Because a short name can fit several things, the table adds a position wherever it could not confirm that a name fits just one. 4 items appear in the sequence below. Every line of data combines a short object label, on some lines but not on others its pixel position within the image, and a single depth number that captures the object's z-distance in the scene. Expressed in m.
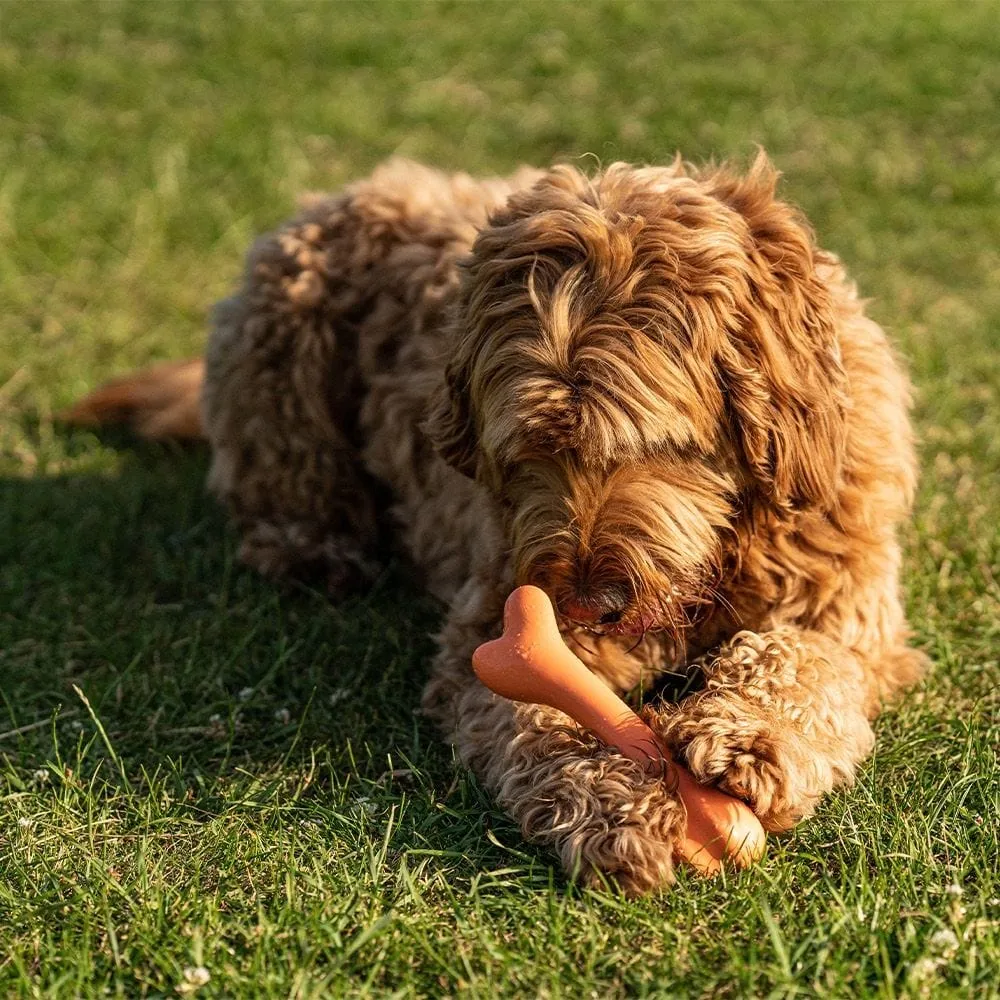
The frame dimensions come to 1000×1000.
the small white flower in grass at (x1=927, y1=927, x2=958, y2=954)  3.03
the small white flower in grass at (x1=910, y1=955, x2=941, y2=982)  2.94
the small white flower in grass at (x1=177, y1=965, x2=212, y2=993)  3.04
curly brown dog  3.40
